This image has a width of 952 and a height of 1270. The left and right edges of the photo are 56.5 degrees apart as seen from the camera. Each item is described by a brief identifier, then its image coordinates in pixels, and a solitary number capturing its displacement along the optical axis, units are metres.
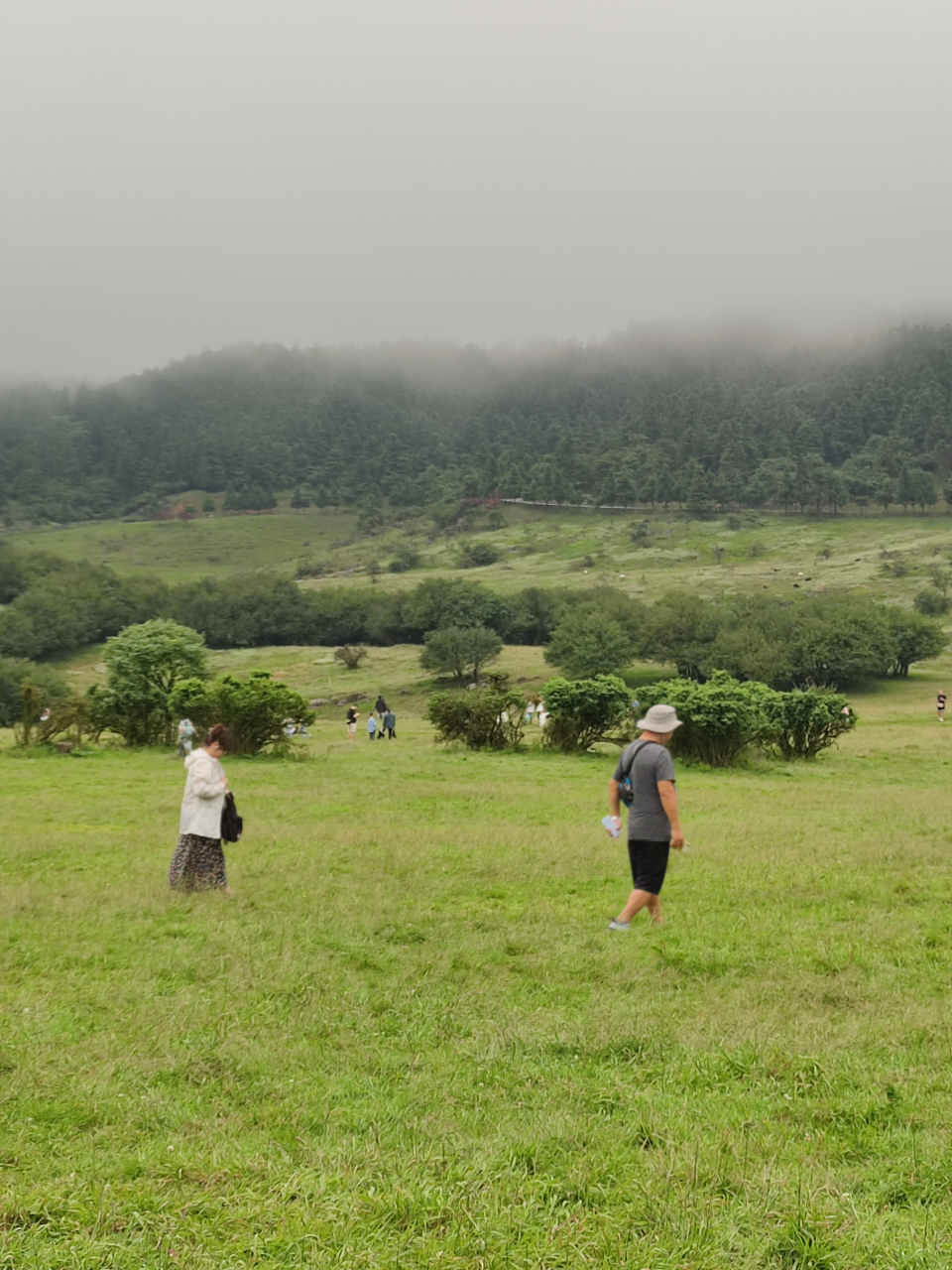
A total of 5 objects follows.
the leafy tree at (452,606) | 97.25
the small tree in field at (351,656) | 87.19
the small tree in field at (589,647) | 74.19
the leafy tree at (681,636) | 79.56
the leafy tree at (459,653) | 78.69
